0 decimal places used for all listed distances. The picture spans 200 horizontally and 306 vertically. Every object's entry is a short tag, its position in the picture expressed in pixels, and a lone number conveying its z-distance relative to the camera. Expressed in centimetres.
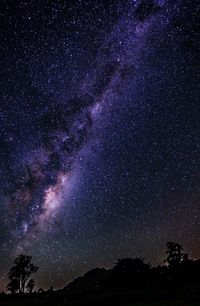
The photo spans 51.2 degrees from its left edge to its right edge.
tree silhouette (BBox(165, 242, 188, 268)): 4702
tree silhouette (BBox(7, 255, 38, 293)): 4929
